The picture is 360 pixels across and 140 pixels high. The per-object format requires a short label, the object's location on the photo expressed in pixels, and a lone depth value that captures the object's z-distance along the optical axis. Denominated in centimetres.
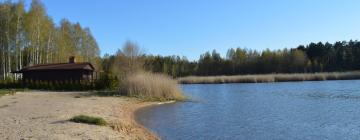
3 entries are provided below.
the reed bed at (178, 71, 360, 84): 6931
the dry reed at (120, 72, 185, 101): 3241
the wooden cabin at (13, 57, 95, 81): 4109
